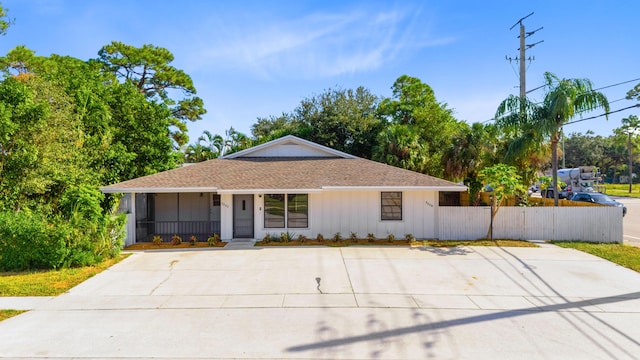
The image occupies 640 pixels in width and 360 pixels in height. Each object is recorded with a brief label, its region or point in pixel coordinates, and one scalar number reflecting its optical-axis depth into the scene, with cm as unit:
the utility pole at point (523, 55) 1886
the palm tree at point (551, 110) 1473
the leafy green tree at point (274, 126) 3067
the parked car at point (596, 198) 2275
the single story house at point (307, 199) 1387
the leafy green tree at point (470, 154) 2031
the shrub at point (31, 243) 1012
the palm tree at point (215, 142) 3322
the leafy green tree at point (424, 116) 2444
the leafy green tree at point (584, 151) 6625
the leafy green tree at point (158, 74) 3020
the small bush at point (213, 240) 1374
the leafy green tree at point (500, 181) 1337
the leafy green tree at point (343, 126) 2948
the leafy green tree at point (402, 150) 2202
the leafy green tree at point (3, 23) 1619
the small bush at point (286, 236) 1425
